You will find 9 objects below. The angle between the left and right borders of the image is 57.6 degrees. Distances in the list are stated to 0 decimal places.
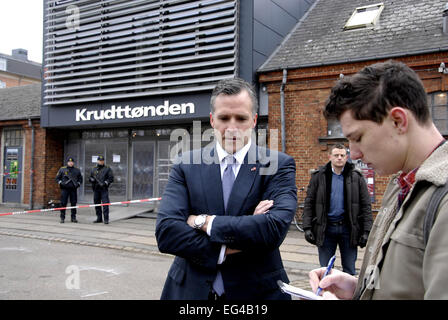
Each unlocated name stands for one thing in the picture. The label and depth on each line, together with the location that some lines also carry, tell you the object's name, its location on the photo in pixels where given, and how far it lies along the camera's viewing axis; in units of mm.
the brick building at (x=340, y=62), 9828
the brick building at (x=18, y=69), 41000
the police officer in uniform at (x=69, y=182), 13170
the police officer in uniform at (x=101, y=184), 12766
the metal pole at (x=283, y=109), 11484
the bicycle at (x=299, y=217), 11286
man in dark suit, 2020
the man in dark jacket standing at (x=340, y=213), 5281
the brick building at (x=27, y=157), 16547
